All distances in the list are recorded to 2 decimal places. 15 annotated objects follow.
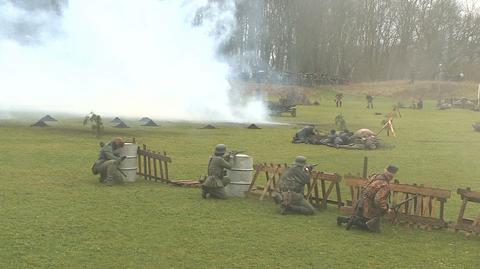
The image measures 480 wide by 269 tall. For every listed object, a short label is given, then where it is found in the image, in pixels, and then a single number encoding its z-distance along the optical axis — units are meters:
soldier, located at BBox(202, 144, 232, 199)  14.09
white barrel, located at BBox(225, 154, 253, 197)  14.65
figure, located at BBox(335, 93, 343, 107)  62.56
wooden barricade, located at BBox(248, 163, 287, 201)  14.27
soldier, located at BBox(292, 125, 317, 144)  27.36
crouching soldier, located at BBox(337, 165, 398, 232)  11.37
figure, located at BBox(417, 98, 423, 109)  62.85
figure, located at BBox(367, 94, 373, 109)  62.11
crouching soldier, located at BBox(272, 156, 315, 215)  12.83
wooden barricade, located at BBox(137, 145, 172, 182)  16.00
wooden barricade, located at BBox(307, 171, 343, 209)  13.23
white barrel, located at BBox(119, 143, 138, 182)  15.84
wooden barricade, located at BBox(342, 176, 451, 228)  11.97
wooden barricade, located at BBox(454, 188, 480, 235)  11.58
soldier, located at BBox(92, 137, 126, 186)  15.41
